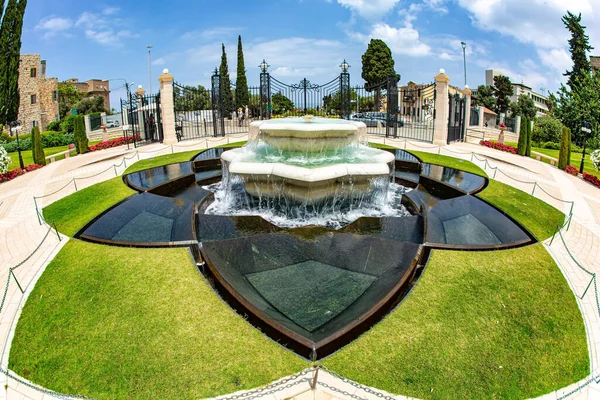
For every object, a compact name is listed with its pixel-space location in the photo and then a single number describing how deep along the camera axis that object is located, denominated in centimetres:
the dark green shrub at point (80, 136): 1953
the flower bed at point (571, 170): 1405
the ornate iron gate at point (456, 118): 2078
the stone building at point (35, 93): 4162
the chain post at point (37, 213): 859
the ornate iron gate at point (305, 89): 2288
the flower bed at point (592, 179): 1255
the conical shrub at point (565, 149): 1455
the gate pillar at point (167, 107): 1989
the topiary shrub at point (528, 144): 1739
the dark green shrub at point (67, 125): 3350
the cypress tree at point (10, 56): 2183
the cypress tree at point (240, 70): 4424
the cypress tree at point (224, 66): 4309
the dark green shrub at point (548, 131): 2627
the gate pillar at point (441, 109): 1887
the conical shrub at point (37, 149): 1598
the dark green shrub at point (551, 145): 2499
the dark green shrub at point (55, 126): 3775
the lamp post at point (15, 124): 1562
